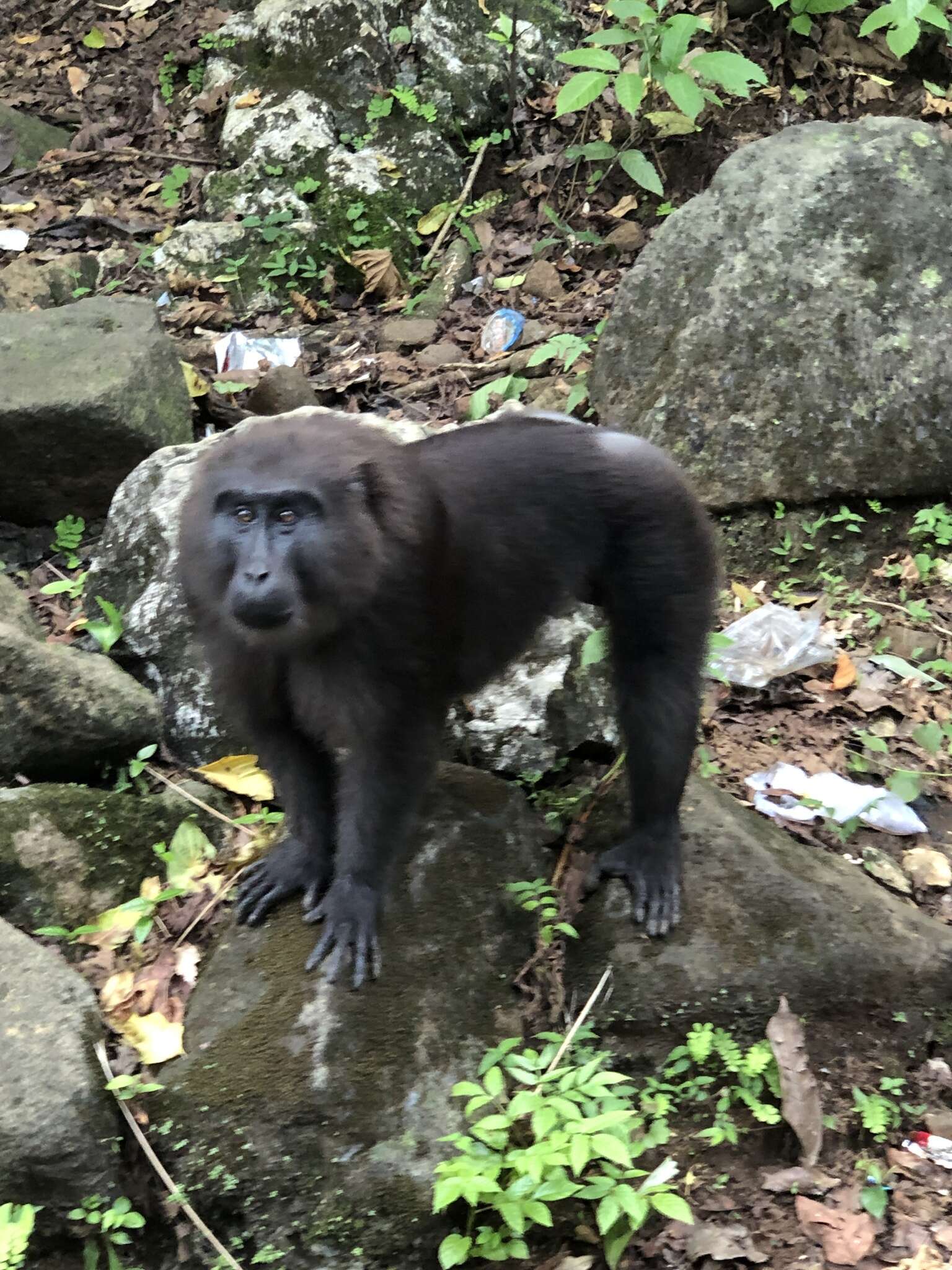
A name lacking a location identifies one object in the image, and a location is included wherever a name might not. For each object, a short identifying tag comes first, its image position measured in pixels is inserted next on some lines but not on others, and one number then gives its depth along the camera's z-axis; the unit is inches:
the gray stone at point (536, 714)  181.9
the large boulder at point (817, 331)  232.5
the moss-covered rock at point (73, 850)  147.5
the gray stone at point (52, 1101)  113.5
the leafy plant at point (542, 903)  148.6
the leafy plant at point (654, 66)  270.5
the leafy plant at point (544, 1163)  114.3
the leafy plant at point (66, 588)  220.1
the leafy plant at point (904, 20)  221.9
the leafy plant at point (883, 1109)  141.0
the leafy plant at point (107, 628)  191.2
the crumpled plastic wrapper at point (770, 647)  214.5
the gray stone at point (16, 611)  191.2
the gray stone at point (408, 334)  315.9
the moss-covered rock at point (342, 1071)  122.3
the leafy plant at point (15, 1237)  104.6
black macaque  122.6
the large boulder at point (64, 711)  162.7
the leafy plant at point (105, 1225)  115.3
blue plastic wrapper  305.7
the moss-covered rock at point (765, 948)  148.9
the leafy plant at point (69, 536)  246.1
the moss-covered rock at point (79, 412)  238.4
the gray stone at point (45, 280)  337.1
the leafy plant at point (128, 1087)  122.6
